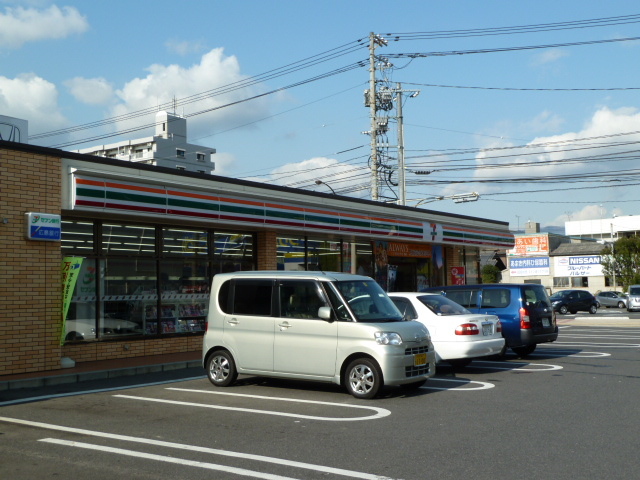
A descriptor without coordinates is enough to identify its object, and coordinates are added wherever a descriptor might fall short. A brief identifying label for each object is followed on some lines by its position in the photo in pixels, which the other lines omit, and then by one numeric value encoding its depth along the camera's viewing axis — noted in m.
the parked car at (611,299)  50.28
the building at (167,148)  74.94
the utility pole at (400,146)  34.19
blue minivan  14.74
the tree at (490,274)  63.47
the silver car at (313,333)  10.28
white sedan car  12.62
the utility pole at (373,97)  32.94
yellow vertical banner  14.26
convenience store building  13.41
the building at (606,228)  75.75
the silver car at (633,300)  41.25
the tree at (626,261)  58.16
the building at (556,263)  66.47
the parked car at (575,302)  43.44
